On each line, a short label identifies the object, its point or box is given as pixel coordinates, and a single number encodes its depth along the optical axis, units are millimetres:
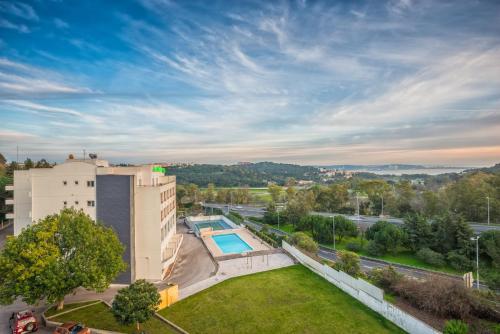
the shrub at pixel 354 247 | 36688
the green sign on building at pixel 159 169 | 29084
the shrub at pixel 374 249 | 34000
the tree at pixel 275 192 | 75500
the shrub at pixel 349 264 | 23391
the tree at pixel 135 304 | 14047
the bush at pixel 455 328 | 13992
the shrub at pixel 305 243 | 30031
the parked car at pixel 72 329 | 14172
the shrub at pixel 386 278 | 19991
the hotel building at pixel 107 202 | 22453
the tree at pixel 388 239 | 33562
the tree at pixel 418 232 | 33406
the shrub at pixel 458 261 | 28438
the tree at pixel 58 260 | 14938
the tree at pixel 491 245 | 24739
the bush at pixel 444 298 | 16250
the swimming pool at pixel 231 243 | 33312
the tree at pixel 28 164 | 57906
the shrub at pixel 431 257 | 30016
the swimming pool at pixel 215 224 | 47844
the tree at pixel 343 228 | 39938
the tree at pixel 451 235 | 30156
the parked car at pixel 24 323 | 14922
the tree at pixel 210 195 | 79800
